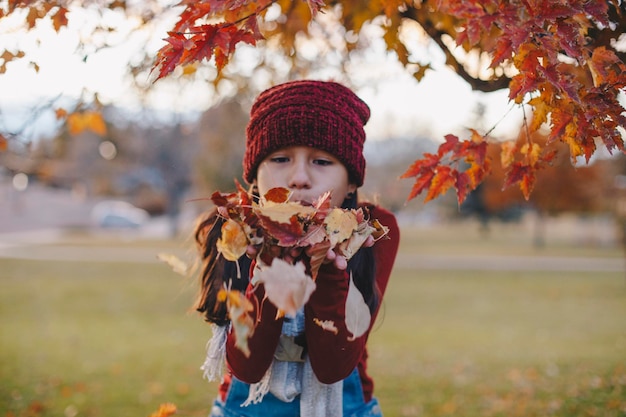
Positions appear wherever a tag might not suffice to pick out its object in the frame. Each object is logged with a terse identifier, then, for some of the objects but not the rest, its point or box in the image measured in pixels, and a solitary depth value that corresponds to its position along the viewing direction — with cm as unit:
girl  183
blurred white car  3834
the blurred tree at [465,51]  164
